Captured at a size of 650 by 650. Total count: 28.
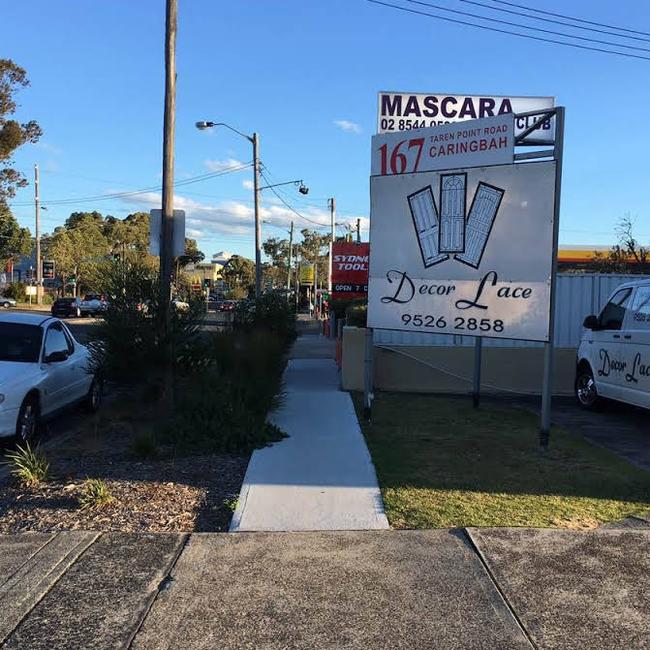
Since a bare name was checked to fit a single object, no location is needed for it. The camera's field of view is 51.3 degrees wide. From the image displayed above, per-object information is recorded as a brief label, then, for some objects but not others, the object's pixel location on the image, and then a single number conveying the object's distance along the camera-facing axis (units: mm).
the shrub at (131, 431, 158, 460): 6945
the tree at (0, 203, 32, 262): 60334
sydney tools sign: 28781
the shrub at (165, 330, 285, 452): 7359
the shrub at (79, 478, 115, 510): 5379
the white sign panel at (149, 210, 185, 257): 9977
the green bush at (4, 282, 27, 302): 70375
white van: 8375
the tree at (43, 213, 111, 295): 70312
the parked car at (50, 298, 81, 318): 49597
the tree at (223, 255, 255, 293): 116188
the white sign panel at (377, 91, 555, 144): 13773
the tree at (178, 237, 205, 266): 116962
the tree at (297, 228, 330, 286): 104062
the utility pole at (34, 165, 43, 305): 57938
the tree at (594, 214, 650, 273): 25098
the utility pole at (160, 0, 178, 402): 9820
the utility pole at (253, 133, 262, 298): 33312
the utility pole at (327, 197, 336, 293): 52672
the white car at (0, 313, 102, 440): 7594
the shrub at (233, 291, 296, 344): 15086
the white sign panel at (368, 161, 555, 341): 7402
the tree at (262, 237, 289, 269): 106500
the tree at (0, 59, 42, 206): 42406
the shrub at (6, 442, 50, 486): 5980
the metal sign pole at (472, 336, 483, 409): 9875
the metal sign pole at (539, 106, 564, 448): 7117
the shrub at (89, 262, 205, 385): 8703
